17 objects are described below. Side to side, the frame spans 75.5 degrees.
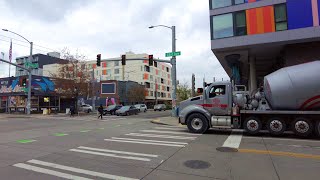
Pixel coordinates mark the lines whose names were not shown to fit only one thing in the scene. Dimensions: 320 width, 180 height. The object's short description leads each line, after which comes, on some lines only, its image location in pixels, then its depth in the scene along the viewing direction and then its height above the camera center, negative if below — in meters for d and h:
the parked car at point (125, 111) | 29.01 -1.53
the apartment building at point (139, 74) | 68.63 +9.14
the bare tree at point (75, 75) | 31.83 +4.12
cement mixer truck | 9.74 -0.33
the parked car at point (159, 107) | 47.79 -1.72
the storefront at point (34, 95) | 34.17 +0.98
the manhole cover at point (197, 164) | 5.53 -1.80
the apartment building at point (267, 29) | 15.79 +5.67
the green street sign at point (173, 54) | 20.77 +4.67
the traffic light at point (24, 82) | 30.08 +2.77
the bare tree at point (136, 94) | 56.06 +1.63
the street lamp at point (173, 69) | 21.75 +3.26
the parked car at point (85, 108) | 36.41 -1.34
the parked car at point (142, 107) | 40.40 -1.51
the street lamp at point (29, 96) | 30.08 +0.73
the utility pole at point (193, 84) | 24.66 +1.79
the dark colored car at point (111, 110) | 31.05 -1.47
